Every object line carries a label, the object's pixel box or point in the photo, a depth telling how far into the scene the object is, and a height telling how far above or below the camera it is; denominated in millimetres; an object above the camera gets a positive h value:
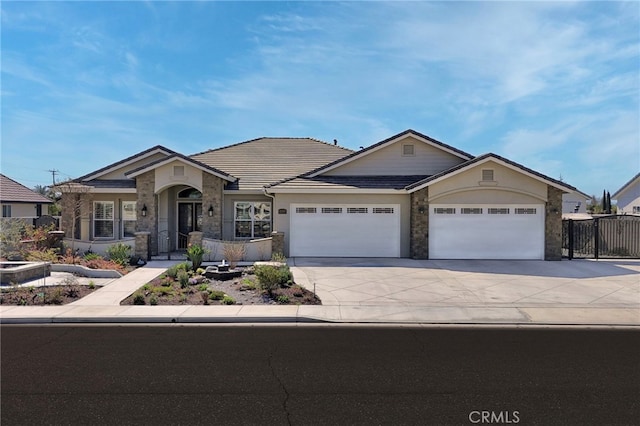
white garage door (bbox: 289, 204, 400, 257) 18281 -524
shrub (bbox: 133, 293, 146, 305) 10367 -2088
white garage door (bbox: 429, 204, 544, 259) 17875 -551
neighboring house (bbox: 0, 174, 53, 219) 30250 +1314
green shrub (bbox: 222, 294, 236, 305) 10367 -2108
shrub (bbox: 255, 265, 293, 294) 11383 -1693
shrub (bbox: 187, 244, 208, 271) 14625 -1359
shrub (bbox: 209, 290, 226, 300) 10781 -2047
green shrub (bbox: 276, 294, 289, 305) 10370 -2087
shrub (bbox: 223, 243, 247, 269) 14306 -1255
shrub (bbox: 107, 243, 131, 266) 15635 -1402
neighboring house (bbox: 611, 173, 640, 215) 36281 +2088
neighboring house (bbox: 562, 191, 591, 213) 42969 +1514
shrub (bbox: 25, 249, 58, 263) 14680 -1410
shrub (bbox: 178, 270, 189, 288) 12031 -1821
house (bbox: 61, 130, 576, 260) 17828 +550
